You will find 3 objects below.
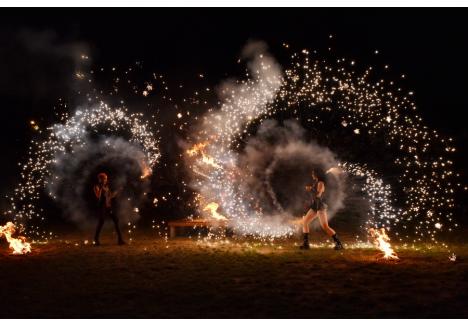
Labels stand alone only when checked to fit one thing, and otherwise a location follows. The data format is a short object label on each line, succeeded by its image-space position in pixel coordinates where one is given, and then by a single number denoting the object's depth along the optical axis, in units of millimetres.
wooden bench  13992
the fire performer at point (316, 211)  11086
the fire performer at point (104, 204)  12484
